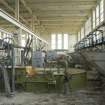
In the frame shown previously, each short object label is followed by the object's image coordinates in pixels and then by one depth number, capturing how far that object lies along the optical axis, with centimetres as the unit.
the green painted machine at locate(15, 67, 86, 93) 438
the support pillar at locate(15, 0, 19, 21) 682
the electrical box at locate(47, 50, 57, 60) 809
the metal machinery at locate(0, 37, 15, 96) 409
